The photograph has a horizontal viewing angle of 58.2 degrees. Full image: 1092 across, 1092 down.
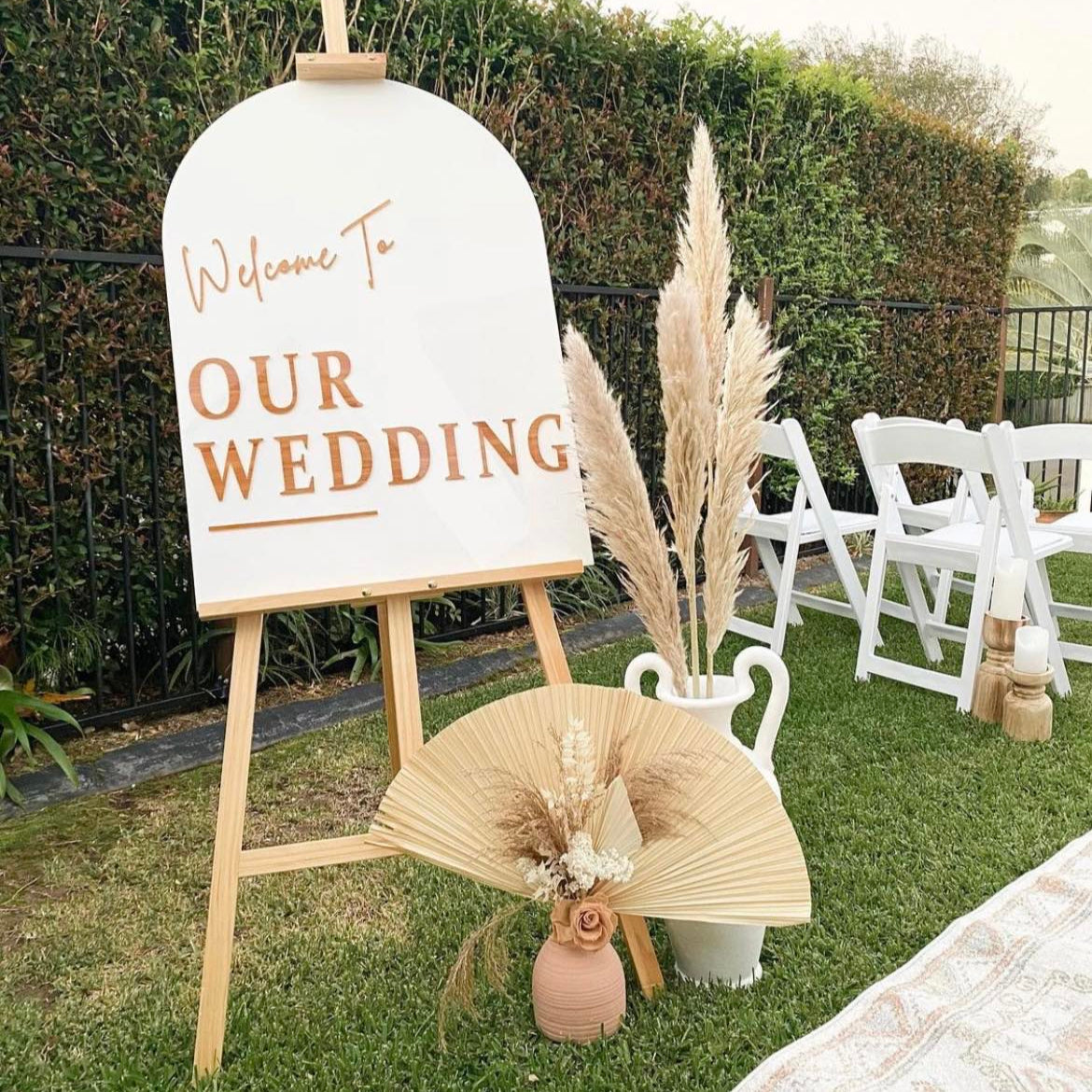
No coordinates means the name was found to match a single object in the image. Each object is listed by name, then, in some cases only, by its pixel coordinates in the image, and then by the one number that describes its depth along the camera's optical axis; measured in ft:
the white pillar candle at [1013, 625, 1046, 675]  9.16
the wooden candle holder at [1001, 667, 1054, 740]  9.18
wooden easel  5.07
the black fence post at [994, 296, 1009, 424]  22.63
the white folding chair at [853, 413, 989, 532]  12.07
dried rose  5.05
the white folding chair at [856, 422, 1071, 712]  9.70
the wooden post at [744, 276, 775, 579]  15.88
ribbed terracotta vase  5.23
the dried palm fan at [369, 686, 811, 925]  5.11
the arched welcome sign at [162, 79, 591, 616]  5.24
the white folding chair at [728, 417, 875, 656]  11.25
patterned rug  4.96
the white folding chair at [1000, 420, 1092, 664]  10.85
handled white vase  5.67
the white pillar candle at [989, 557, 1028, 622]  9.50
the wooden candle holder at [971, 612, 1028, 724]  9.59
